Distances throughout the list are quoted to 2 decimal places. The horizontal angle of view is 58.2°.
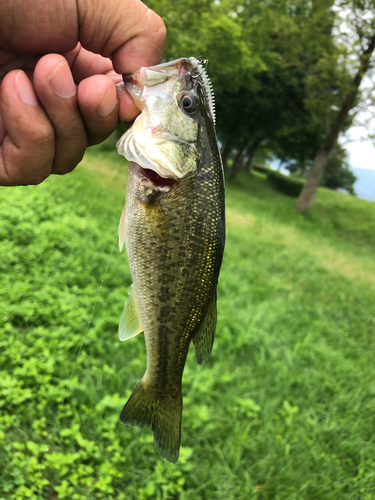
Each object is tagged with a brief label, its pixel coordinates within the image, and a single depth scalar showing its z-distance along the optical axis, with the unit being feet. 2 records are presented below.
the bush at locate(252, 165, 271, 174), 126.72
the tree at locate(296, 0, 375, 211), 41.83
